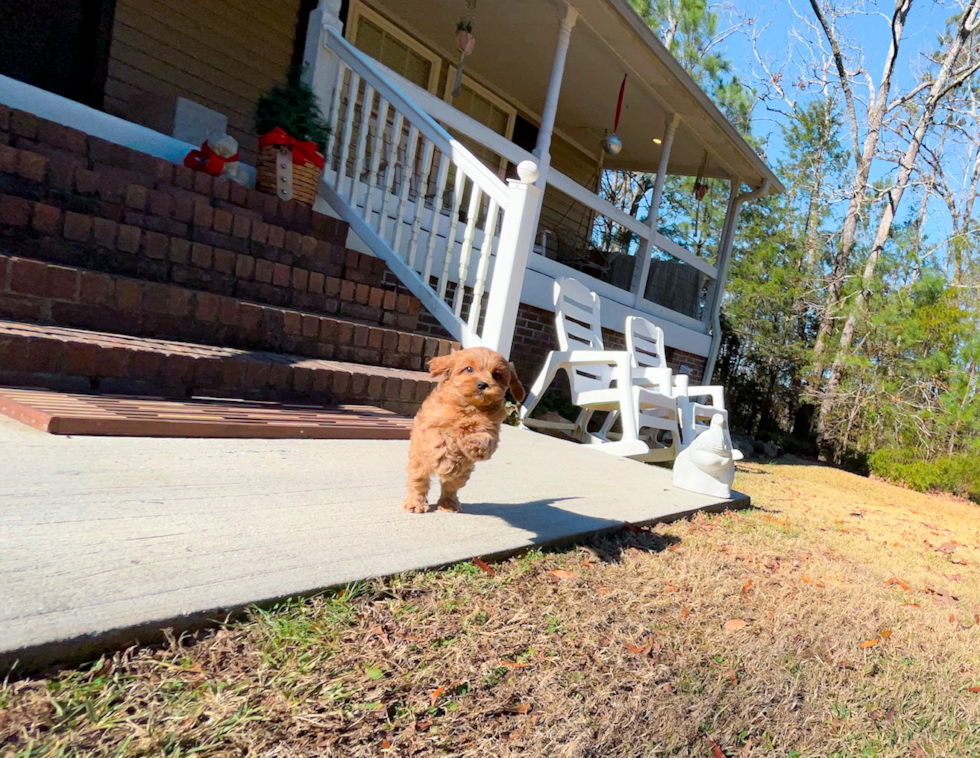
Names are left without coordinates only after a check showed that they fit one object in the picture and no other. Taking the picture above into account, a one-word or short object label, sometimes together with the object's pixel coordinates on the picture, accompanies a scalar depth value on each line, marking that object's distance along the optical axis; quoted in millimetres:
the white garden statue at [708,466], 4230
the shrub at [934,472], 9070
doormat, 2520
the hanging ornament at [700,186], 11438
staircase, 3062
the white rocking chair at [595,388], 5523
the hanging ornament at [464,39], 6816
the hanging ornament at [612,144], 9375
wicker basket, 4762
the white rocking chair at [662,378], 6379
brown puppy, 2287
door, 5844
